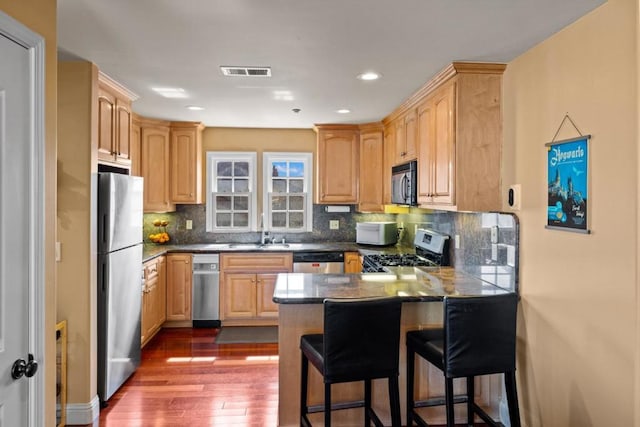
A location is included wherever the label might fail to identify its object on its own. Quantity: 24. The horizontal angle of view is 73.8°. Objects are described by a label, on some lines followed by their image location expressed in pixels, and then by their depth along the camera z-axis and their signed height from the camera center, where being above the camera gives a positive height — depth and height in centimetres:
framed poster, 199 +14
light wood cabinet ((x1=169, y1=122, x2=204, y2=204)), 497 +56
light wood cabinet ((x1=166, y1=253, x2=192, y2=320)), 473 -85
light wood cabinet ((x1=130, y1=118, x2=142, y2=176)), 464 +69
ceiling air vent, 280 +93
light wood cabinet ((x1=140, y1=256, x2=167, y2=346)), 408 -90
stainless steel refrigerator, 294 -50
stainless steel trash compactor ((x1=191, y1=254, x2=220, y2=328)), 476 -88
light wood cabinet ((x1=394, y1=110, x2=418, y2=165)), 372 +69
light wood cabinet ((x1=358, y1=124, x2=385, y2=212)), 503 +51
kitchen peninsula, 259 -71
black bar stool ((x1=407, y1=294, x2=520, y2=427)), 219 -68
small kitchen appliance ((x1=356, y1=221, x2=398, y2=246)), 498 -27
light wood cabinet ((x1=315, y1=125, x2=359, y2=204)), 512 +56
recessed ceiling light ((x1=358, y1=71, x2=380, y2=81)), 293 +95
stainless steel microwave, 369 +25
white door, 138 -10
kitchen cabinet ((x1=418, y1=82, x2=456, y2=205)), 287 +46
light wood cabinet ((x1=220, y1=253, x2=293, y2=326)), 479 -81
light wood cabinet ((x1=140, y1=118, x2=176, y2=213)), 481 +53
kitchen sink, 489 -43
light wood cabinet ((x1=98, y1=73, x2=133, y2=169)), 302 +66
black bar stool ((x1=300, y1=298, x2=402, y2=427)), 212 -68
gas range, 376 -45
